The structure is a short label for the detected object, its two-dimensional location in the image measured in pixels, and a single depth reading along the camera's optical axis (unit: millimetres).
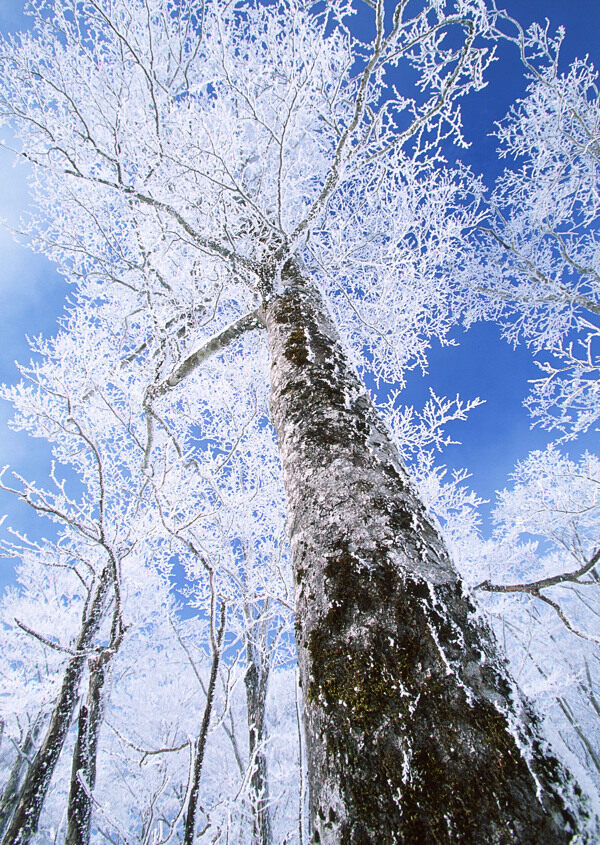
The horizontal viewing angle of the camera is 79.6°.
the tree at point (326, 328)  617
